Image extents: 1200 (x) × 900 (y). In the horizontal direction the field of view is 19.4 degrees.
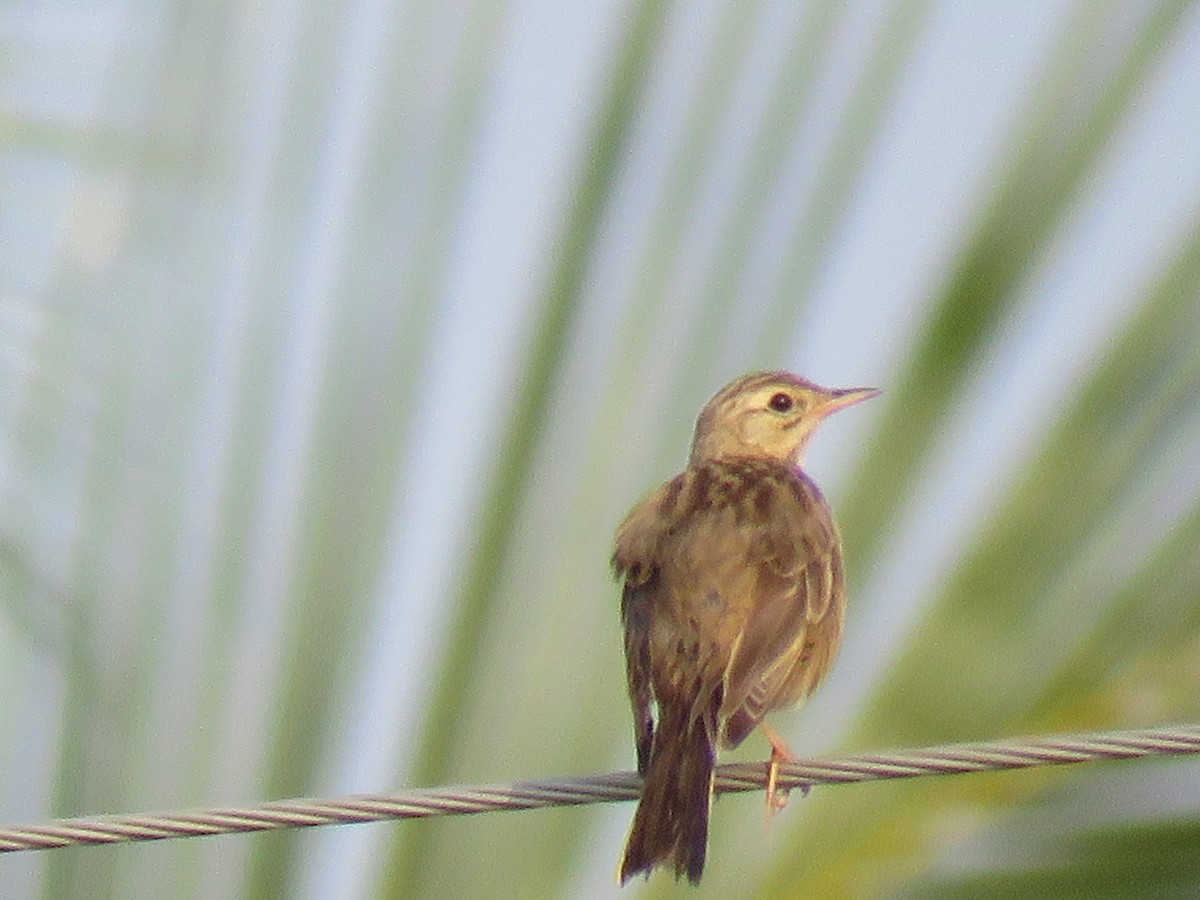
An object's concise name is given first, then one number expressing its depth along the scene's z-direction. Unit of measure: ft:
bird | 24.57
